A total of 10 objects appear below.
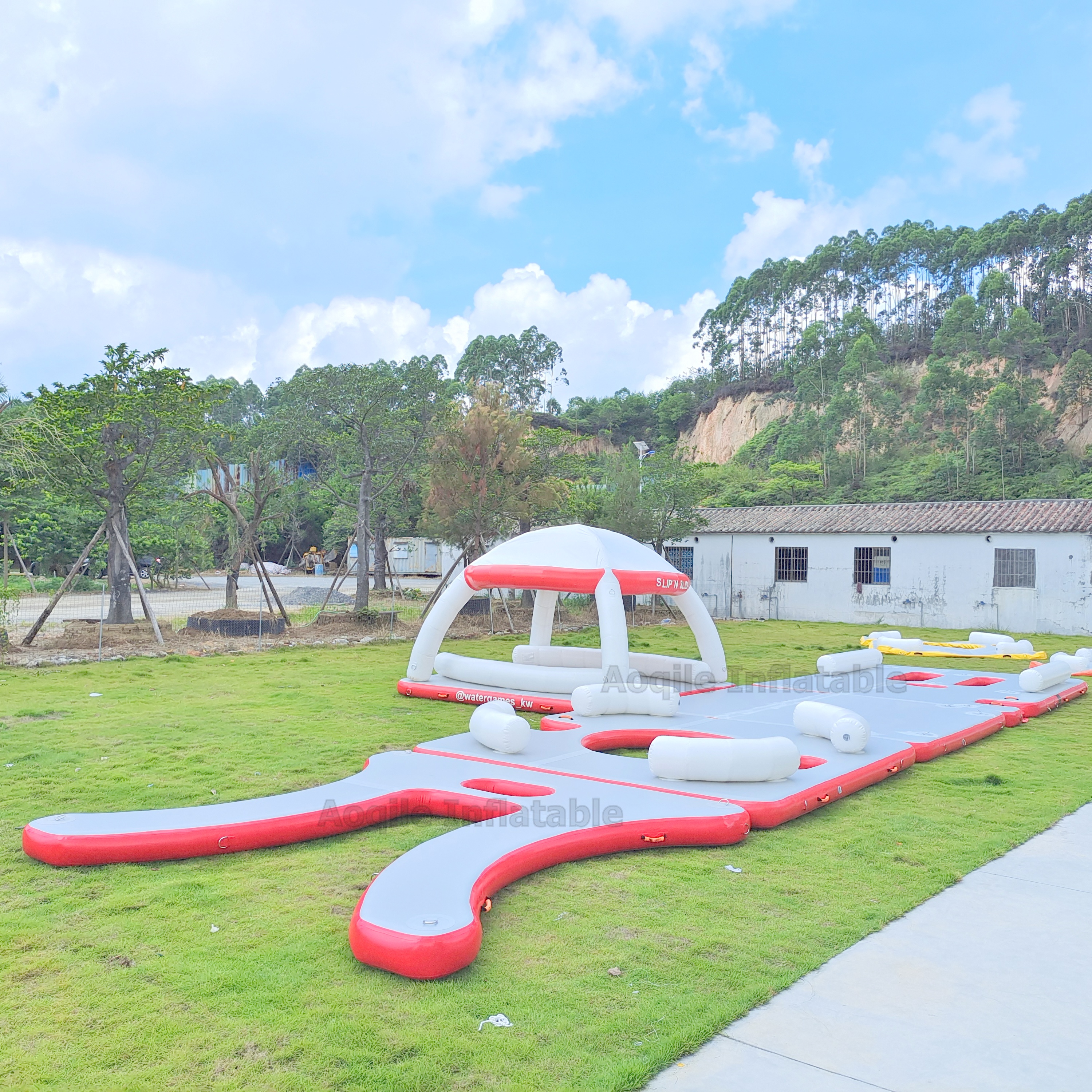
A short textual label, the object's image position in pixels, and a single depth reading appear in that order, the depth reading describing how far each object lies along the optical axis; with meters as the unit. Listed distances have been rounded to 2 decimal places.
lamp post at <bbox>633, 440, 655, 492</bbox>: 25.38
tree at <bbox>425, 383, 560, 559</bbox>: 20.09
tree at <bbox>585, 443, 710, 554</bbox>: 24.58
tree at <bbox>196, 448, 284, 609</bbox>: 17.92
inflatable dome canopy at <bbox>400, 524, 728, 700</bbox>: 11.71
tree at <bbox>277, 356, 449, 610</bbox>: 21.78
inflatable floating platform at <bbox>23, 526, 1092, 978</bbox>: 5.34
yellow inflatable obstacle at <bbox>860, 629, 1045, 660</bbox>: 17.20
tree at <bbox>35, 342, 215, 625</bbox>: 15.56
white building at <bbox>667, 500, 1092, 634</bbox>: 21.89
